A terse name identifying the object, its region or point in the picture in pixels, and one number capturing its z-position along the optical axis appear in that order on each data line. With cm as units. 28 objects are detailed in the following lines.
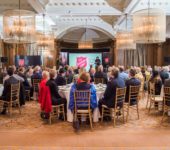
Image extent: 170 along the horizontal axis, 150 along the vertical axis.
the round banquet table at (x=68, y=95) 443
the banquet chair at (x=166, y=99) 424
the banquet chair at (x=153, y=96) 497
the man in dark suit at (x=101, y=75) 679
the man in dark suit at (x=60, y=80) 578
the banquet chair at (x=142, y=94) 673
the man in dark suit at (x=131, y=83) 467
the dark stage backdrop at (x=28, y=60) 1016
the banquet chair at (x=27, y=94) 643
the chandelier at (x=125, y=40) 685
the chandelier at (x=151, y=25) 479
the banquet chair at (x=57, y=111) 451
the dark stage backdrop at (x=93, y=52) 1290
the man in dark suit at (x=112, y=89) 420
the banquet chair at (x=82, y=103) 398
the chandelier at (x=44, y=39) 742
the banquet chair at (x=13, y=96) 482
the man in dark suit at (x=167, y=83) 437
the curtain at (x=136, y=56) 1223
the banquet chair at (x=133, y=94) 458
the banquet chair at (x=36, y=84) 629
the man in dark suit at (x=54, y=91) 431
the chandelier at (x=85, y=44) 1286
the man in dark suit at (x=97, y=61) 1287
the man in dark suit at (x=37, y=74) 631
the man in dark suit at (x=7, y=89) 484
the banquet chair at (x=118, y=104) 421
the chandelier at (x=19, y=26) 480
